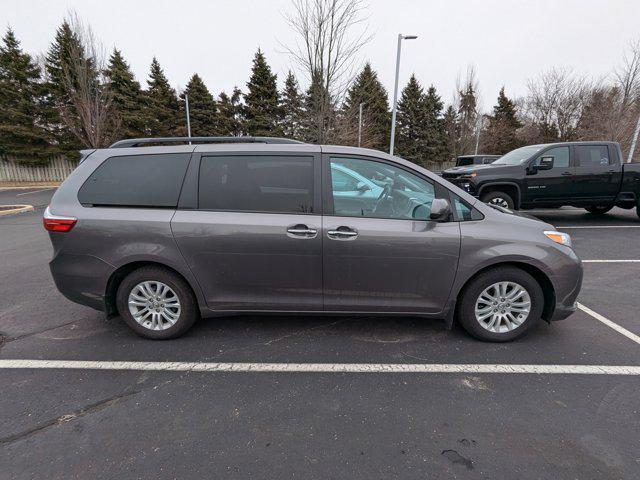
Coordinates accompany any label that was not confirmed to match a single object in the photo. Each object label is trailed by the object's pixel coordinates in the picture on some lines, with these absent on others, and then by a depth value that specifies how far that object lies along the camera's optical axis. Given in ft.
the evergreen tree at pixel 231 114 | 106.22
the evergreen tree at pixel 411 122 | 124.36
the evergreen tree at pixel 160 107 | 90.12
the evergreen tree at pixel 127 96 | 82.99
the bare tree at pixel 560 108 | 101.24
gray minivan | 9.93
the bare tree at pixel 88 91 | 57.88
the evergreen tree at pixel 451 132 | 117.91
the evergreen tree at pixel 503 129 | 121.49
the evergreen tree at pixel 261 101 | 102.42
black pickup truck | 26.22
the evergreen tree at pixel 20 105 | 73.82
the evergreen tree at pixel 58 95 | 65.36
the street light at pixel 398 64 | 46.12
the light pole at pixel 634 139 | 53.14
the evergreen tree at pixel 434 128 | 124.57
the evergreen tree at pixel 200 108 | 102.12
